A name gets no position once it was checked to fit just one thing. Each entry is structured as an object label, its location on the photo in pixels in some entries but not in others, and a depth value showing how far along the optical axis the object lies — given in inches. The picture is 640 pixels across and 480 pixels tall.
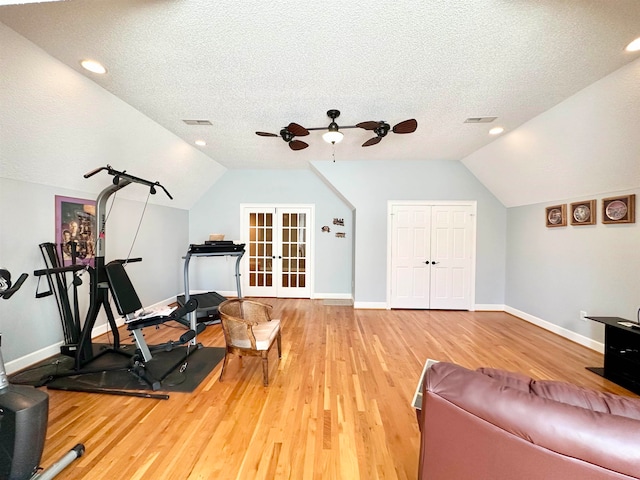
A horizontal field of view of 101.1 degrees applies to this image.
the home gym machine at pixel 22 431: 54.4
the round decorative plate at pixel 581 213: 142.6
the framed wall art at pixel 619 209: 121.2
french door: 243.9
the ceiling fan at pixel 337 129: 111.8
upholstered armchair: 102.3
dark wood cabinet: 103.0
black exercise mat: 100.4
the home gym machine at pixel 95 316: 105.7
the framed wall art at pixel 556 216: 156.3
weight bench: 104.2
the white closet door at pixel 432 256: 210.1
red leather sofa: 30.5
